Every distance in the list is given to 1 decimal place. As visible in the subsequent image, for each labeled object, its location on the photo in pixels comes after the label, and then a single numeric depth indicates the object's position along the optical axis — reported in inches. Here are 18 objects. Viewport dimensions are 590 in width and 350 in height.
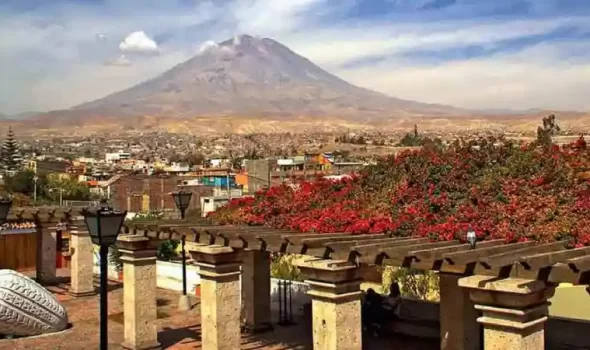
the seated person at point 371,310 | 496.1
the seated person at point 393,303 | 498.0
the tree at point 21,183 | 1910.7
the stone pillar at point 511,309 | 234.2
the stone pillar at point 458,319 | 398.0
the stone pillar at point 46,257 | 787.4
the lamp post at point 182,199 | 581.0
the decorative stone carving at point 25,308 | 482.3
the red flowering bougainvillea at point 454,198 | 339.3
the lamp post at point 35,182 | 1727.6
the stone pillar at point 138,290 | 454.0
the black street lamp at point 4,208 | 475.8
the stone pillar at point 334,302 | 311.4
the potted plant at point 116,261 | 830.0
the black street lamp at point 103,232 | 288.8
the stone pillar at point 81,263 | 703.7
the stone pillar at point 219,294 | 392.2
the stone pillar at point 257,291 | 517.3
